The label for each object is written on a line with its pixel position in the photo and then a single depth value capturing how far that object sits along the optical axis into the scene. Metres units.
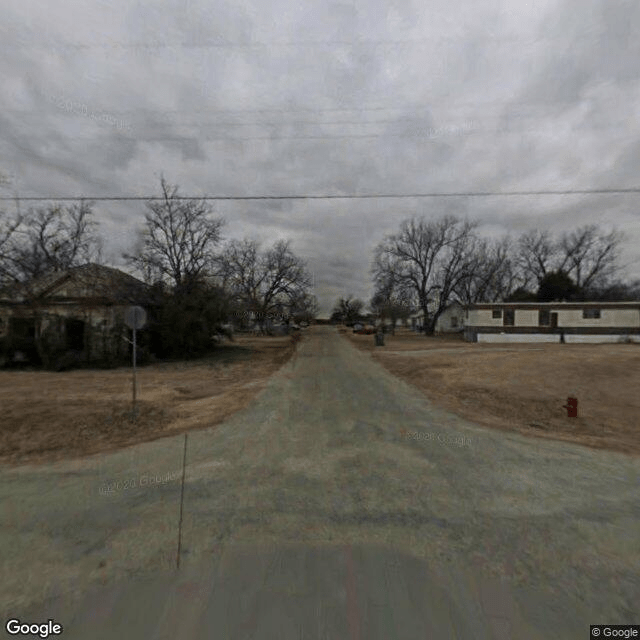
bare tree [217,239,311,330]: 45.00
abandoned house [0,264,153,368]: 16.02
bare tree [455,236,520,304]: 42.81
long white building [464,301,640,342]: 28.78
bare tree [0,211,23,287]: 16.17
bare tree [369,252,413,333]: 43.38
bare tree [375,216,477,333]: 40.59
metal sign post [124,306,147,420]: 7.39
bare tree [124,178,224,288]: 22.39
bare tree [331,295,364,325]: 110.01
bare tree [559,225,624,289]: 47.72
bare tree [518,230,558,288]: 51.69
